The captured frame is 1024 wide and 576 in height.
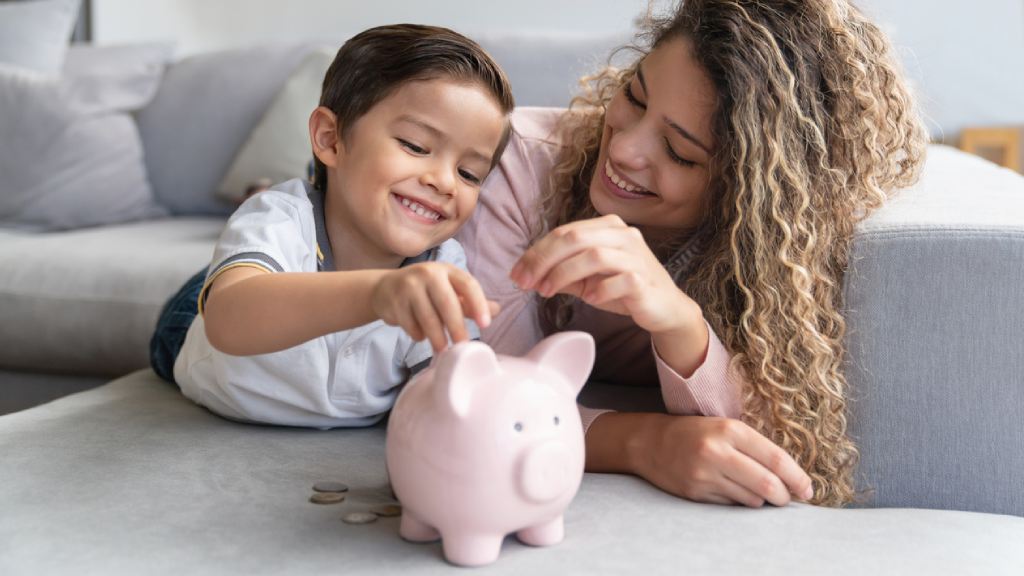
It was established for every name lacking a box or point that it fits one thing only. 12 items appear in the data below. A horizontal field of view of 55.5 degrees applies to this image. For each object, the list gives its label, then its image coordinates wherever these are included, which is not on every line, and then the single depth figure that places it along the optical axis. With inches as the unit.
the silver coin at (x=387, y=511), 34.4
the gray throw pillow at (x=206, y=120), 99.3
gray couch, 31.3
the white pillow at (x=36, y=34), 106.8
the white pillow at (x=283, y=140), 91.4
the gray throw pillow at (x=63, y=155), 95.3
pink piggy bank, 29.2
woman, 37.8
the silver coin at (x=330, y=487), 36.4
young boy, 44.7
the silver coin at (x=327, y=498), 35.3
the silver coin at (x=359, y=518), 33.4
